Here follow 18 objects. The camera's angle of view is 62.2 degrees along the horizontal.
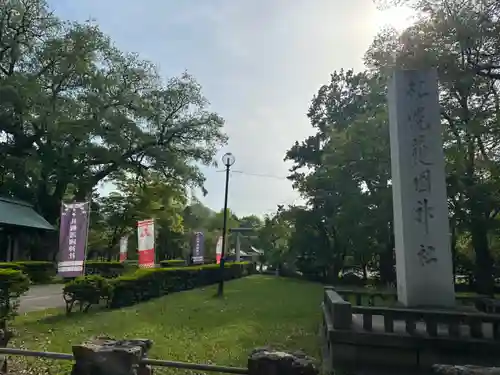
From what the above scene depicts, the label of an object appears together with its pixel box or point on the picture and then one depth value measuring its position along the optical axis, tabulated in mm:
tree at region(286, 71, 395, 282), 19609
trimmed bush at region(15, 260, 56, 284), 21203
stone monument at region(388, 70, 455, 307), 8492
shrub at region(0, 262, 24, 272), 14530
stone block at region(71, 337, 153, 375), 3311
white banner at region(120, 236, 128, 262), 28656
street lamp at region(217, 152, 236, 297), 17188
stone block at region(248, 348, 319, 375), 3057
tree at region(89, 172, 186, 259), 32406
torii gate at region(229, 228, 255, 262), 42719
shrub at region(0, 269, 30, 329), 8078
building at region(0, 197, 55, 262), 23562
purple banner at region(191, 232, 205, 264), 27781
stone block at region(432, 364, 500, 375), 2650
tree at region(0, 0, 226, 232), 25094
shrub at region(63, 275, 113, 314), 11070
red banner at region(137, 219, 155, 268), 16969
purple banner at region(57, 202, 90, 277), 12617
